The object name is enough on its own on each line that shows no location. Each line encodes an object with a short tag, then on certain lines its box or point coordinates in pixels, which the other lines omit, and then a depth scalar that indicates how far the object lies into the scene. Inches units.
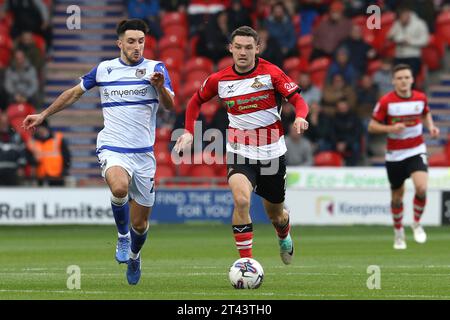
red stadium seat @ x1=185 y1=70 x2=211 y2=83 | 1099.3
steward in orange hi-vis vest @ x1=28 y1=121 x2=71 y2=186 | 987.8
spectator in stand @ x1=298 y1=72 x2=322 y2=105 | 1058.1
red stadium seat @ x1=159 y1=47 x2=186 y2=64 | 1133.7
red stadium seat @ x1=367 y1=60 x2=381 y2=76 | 1111.6
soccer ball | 450.6
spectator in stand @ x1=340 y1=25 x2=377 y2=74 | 1084.5
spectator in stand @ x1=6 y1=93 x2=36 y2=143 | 1035.9
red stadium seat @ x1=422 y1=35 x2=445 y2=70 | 1141.1
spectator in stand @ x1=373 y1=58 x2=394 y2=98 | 1087.0
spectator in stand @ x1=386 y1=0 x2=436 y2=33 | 1137.4
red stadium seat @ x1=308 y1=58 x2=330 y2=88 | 1108.5
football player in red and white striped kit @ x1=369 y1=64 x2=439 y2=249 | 737.0
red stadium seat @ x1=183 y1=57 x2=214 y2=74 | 1098.1
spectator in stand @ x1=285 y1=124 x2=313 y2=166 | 1007.0
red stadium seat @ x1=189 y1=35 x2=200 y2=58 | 1109.7
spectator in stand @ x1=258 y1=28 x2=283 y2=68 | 1047.0
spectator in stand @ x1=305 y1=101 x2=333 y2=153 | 1029.8
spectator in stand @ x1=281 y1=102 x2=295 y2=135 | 1016.9
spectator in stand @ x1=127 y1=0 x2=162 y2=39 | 1150.3
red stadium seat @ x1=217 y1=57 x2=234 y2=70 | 1090.7
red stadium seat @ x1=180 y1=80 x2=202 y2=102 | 1079.0
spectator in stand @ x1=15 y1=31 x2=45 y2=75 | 1102.7
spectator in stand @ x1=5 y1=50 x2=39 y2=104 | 1082.7
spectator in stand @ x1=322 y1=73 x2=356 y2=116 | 1044.5
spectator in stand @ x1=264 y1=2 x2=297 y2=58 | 1095.0
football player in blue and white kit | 483.5
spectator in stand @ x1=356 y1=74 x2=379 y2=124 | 1059.3
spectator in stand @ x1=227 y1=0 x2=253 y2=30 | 1066.7
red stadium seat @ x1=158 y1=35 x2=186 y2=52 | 1136.8
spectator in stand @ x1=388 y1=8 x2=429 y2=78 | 1089.4
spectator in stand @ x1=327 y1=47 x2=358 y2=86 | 1066.1
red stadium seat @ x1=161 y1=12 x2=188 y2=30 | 1162.6
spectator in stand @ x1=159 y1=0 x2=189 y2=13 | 1168.2
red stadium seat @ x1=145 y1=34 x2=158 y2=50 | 1123.9
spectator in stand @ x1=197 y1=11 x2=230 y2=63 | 1071.1
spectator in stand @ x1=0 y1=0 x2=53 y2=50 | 1140.5
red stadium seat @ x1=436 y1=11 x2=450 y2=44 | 1149.7
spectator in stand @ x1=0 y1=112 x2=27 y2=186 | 968.9
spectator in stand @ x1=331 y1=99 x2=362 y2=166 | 1018.7
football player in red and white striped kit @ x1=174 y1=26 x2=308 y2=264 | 480.7
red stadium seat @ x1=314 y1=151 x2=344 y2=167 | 1017.5
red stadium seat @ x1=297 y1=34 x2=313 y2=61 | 1133.1
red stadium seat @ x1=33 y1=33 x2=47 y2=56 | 1131.0
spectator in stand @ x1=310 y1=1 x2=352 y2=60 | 1098.7
